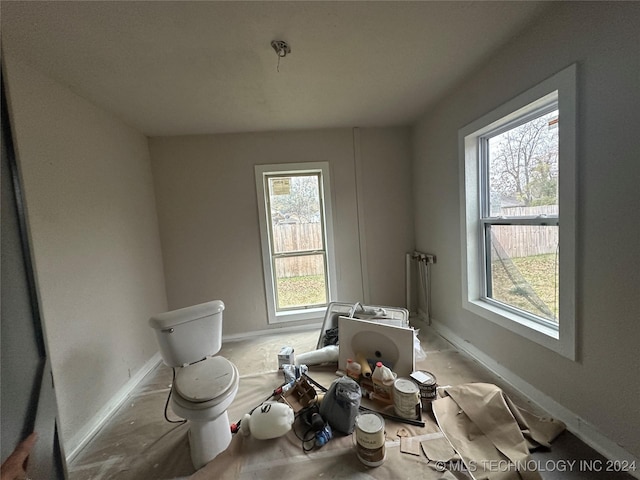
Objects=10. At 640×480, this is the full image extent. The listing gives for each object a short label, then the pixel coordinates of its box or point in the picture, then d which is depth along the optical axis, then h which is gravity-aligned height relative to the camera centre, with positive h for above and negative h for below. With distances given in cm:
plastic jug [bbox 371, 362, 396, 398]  155 -102
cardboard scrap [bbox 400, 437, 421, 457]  125 -118
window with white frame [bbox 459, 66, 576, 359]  128 -2
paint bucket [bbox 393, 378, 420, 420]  142 -106
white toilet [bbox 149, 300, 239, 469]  127 -82
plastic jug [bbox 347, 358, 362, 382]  171 -103
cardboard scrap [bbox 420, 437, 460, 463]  120 -118
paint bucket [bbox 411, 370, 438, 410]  150 -106
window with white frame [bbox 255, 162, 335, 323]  274 -20
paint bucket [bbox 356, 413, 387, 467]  118 -108
